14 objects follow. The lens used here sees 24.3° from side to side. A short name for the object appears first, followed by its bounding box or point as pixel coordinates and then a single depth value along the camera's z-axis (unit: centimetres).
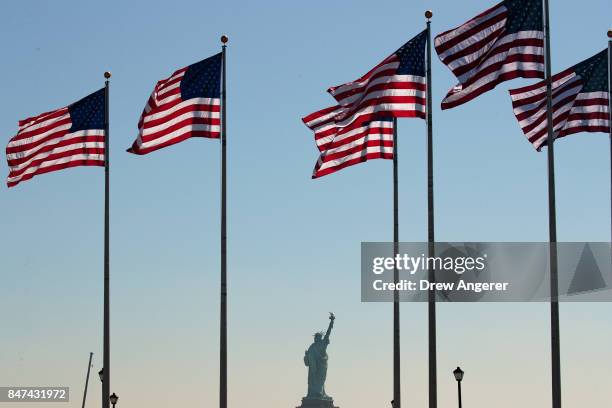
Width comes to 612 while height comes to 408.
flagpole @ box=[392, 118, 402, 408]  4569
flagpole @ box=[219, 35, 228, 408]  3947
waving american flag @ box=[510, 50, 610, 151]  4078
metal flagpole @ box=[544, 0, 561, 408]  3391
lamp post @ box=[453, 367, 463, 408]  4912
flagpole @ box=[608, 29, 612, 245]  4097
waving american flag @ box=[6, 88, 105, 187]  4262
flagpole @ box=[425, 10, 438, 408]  3881
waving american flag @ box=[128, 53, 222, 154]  4009
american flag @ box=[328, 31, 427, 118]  4019
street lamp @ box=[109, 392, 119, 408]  5365
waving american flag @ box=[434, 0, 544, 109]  3656
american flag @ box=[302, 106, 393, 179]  4325
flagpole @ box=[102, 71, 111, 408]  4256
